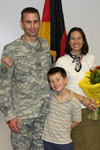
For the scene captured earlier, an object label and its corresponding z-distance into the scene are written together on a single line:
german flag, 2.34
